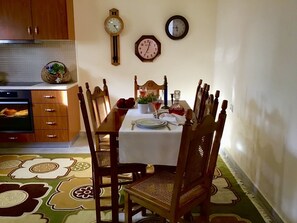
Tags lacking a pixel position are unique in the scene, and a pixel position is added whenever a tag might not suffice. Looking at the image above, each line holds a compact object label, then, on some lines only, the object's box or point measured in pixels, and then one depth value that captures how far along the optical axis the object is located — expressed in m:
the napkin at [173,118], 2.17
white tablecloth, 1.91
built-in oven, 3.71
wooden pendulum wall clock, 4.00
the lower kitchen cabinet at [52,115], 3.73
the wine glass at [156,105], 2.46
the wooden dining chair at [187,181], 1.48
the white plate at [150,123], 1.99
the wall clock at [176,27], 4.02
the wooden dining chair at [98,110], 2.50
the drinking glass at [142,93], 2.82
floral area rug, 2.29
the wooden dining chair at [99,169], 2.06
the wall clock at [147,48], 4.08
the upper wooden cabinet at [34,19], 3.72
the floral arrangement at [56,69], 4.00
